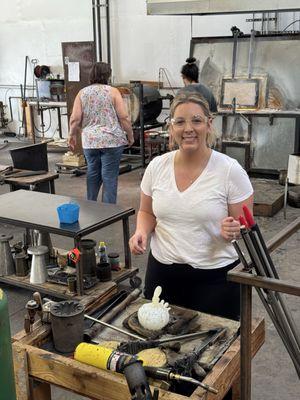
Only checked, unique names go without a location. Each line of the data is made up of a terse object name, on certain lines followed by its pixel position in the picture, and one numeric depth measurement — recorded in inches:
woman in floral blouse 142.5
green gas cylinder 38.4
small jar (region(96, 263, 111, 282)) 100.1
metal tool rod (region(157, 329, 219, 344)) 53.7
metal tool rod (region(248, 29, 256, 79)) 202.1
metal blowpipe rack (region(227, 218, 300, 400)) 38.0
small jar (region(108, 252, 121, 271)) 108.3
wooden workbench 48.1
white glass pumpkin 55.8
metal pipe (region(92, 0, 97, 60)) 270.7
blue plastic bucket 94.4
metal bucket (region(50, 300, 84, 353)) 54.9
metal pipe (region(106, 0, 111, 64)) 270.1
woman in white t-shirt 61.2
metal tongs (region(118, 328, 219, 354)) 51.9
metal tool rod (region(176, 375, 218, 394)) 46.6
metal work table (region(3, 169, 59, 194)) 142.0
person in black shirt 150.4
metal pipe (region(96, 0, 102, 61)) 273.1
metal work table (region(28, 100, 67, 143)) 269.0
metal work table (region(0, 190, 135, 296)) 93.4
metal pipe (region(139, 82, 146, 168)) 215.5
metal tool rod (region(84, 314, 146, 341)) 55.6
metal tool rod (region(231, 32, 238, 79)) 205.2
